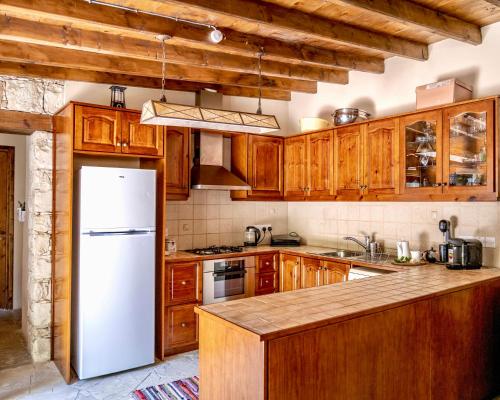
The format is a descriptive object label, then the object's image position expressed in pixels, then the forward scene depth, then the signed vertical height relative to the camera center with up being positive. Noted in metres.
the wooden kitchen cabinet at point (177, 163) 4.23 +0.42
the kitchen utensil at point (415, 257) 3.73 -0.48
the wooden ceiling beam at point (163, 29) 2.52 +1.25
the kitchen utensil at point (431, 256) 3.77 -0.48
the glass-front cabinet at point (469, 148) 3.16 +0.45
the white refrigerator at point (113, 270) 3.41 -0.58
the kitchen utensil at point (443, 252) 3.64 -0.43
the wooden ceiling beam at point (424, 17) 2.65 +1.32
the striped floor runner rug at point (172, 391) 3.18 -1.49
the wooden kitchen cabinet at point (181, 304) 3.97 -0.99
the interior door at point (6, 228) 5.52 -0.34
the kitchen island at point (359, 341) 1.91 -0.74
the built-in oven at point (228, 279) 4.23 -0.80
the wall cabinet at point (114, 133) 3.46 +0.62
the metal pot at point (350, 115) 4.26 +0.92
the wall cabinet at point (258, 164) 4.86 +0.47
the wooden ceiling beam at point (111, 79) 3.66 +1.24
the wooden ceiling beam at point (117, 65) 3.24 +1.22
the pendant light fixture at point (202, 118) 2.66 +0.58
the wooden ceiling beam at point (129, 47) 2.84 +1.23
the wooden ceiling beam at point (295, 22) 2.60 +1.30
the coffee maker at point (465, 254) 3.32 -0.41
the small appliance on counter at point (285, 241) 5.07 -0.46
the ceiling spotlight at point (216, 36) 2.92 +1.20
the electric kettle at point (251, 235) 5.02 -0.39
